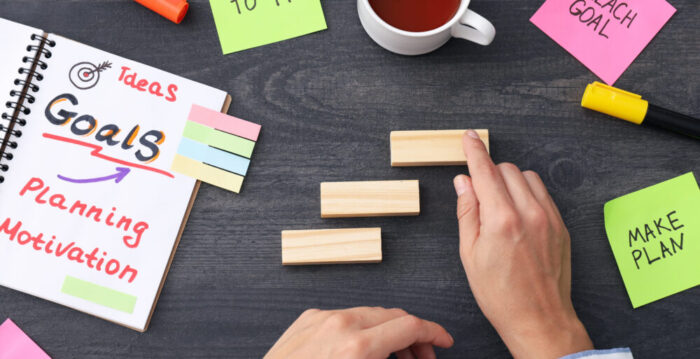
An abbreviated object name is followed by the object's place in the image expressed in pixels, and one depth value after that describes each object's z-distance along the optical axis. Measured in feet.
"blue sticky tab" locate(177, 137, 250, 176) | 2.35
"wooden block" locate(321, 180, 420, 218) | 2.29
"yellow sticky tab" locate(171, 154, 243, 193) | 2.34
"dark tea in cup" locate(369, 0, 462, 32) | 2.21
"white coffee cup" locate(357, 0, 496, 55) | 2.14
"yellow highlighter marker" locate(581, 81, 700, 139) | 2.32
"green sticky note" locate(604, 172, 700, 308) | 2.26
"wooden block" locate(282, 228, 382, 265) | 2.28
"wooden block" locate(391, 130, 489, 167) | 2.32
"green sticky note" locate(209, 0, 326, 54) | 2.41
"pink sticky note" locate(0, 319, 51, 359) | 2.26
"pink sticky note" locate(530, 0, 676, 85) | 2.39
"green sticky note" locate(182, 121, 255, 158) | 2.35
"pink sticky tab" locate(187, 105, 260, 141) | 2.36
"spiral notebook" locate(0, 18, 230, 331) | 2.27
